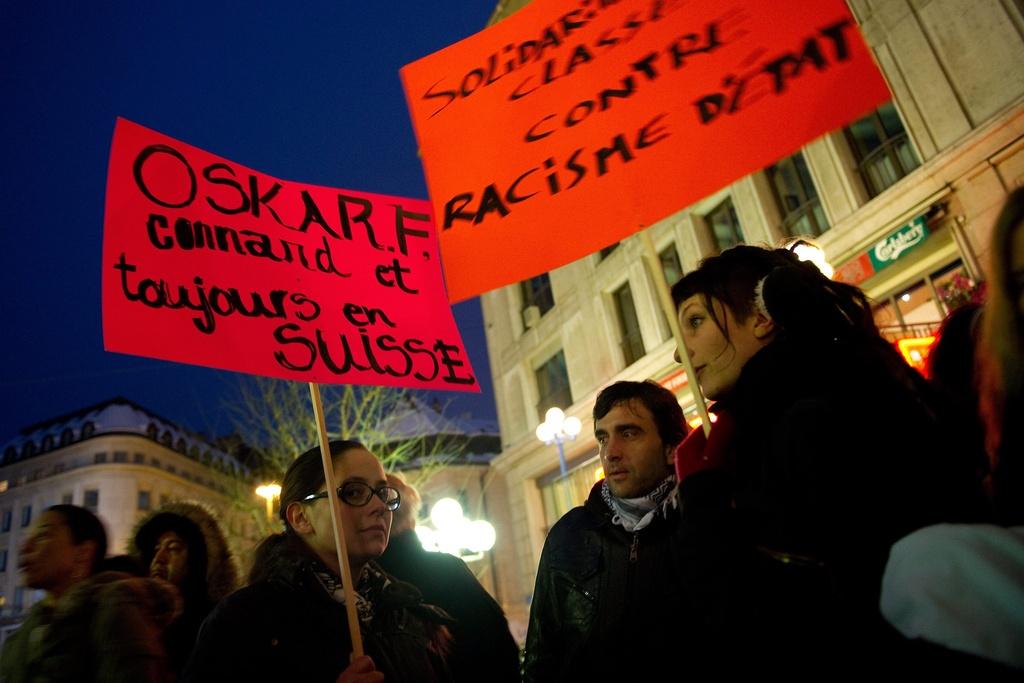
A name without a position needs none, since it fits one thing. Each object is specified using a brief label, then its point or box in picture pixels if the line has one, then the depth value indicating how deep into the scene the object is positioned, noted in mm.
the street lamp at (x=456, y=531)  9773
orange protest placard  2277
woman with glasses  1864
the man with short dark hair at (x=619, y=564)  2023
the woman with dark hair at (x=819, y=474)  1112
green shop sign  8469
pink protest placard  2387
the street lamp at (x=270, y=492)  11598
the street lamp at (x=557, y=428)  11938
